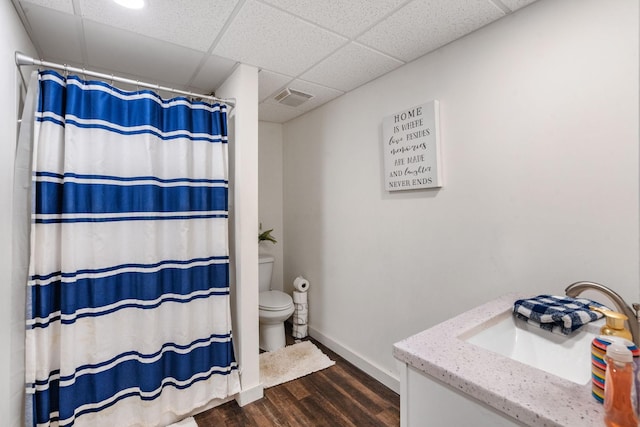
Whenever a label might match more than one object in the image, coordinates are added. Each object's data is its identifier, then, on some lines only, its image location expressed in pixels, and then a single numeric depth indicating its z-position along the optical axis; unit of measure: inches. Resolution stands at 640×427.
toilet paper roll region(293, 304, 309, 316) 107.7
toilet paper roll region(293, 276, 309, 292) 108.1
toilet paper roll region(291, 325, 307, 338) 107.4
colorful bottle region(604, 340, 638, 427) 21.6
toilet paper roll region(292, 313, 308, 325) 107.5
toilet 95.5
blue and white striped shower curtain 54.1
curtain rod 50.6
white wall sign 66.2
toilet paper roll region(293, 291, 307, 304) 108.0
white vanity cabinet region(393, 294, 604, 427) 23.5
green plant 115.3
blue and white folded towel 37.9
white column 73.5
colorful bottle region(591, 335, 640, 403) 23.8
